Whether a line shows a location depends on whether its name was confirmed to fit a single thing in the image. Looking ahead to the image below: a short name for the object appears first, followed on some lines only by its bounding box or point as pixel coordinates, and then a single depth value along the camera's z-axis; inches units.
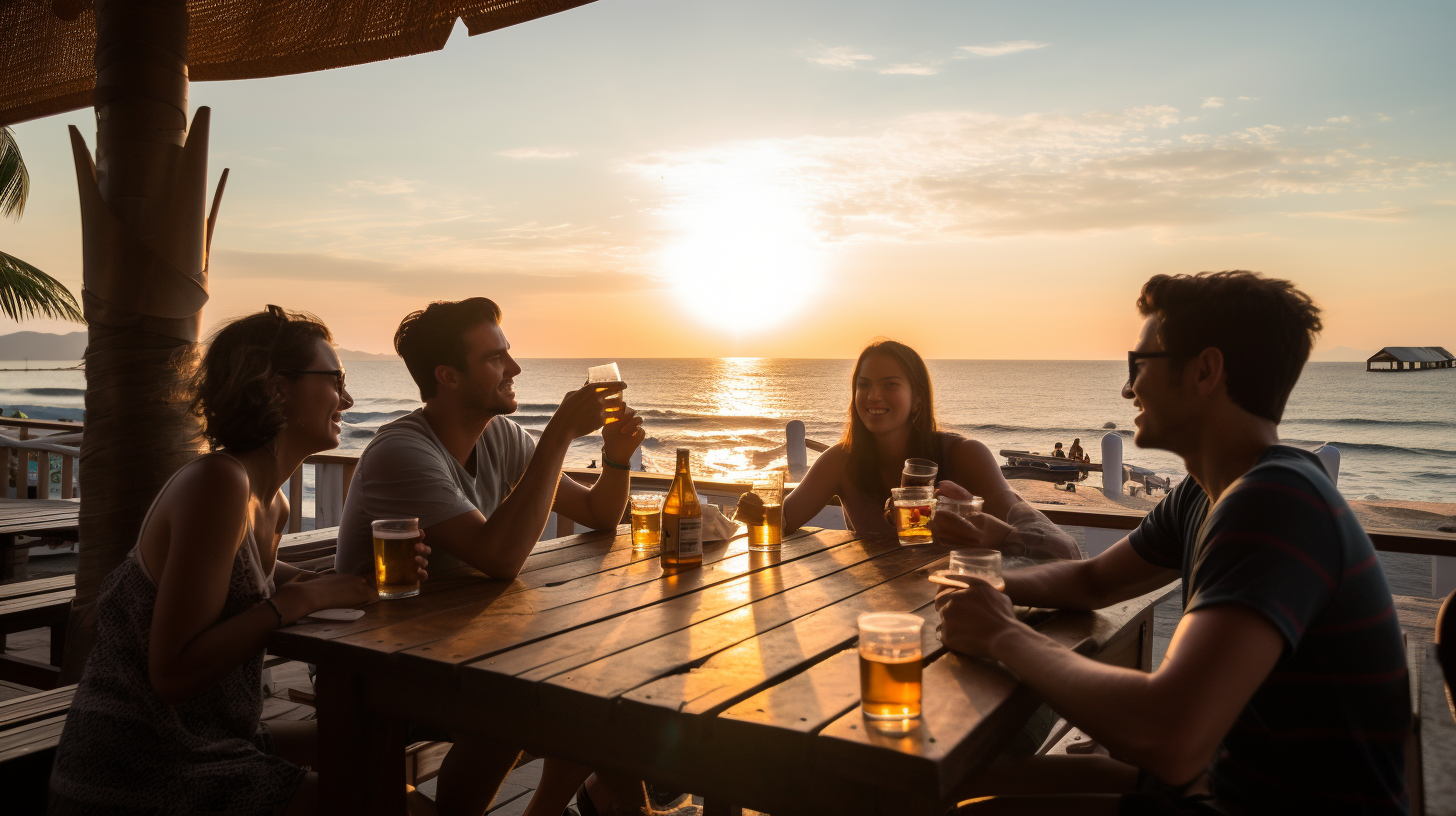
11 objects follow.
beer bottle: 80.4
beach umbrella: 75.5
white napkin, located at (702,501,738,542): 96.2
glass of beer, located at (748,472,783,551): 90.0
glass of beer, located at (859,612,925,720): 38.0
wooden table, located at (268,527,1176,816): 38.1
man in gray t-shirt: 73.9
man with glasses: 38.9
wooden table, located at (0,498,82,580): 142.9
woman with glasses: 51.6
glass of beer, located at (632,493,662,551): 90.7
